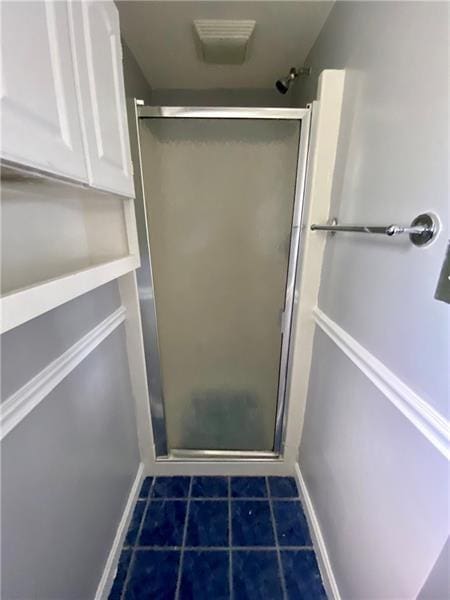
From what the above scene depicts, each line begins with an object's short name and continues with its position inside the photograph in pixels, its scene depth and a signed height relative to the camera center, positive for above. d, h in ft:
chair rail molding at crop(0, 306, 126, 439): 2.13 -1.41
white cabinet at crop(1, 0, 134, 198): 1.62 +0.93
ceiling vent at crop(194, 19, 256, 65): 4.26 +2.79
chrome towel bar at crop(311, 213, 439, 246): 2.02 -0.07
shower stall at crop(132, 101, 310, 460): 4.26 -0.82
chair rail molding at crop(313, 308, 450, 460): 1.93 -1.40
